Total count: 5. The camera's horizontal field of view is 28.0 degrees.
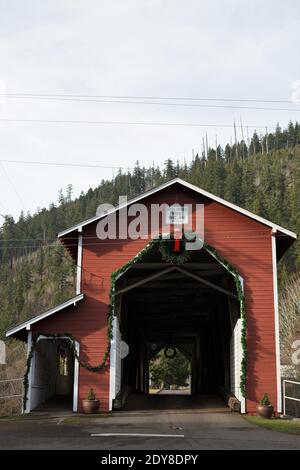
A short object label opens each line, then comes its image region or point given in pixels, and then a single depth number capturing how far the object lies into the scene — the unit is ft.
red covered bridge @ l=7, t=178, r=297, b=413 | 63.16
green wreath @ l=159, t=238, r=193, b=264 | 65.87
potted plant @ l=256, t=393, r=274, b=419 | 60.03
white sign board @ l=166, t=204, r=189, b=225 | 66.64
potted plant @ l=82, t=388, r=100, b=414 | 61.36
